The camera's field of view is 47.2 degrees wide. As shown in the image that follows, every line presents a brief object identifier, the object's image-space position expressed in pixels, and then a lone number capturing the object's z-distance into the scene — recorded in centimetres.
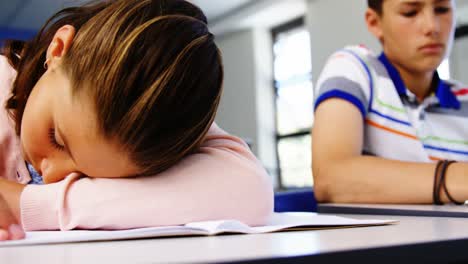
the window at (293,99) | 588
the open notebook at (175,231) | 41
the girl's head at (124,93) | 47
